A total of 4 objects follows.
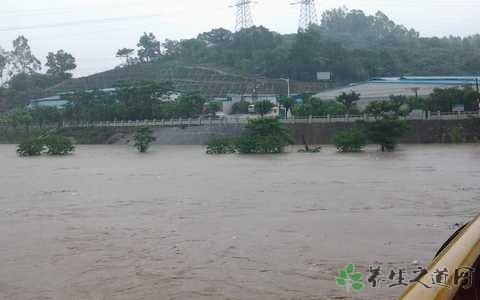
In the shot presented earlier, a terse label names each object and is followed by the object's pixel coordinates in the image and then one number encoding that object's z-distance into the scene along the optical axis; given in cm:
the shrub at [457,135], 3169
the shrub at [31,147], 3156
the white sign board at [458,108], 3409
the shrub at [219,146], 2995
